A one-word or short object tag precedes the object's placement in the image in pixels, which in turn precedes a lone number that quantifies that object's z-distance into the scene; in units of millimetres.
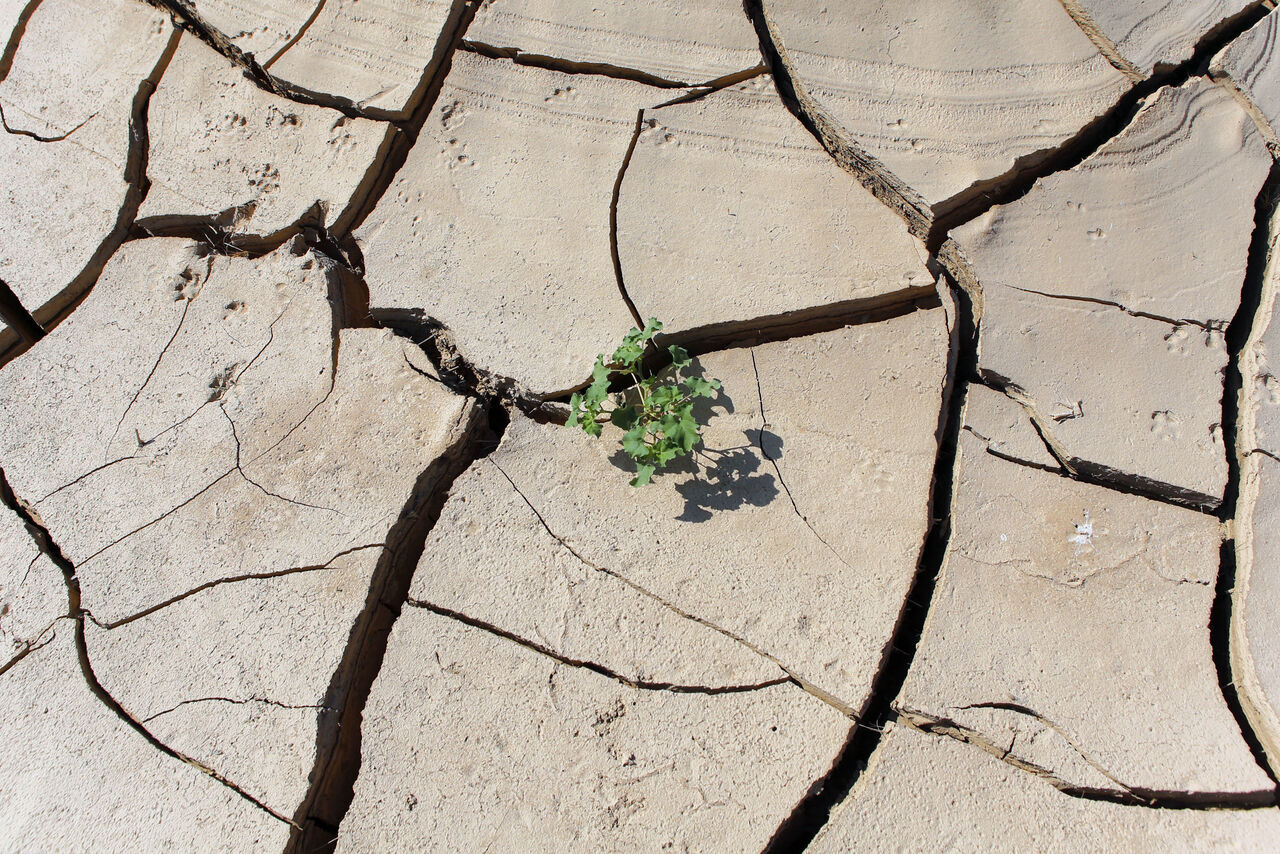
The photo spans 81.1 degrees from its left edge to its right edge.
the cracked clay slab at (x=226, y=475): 1740
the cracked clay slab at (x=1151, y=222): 1983
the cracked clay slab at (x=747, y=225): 1999
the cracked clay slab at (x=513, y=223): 1997
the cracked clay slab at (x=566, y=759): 1571
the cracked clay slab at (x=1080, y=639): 1577
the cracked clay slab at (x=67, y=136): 2229
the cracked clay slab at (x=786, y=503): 1696
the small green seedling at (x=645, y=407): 1724
